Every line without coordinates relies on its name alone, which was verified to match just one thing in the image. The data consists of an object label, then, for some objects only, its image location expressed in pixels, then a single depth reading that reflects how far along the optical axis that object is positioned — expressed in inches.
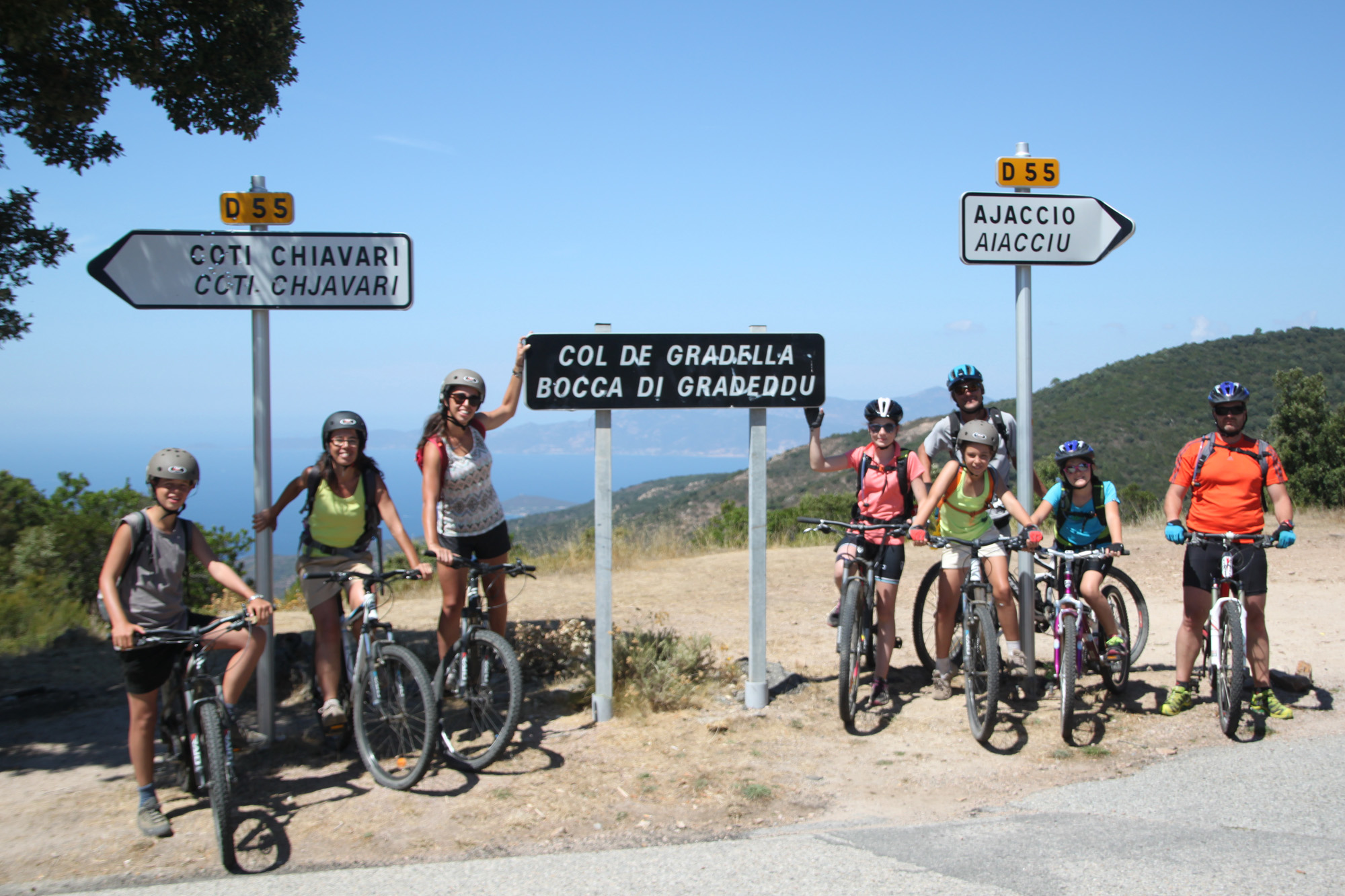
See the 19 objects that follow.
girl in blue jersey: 234.5
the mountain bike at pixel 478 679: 197.2
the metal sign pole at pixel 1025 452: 243.0
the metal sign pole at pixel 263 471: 216.2
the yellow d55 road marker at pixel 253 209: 219.0
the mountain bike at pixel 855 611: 221.8
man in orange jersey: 222.4
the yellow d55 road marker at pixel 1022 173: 248.8
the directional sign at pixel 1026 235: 245.4
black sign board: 232.5
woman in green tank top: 205.0
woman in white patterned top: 211.2
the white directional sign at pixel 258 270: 212.8
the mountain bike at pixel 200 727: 159.5
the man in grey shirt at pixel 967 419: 238.2
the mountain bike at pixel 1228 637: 213.5
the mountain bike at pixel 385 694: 187.0
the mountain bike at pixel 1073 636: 212.4
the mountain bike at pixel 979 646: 206.5
